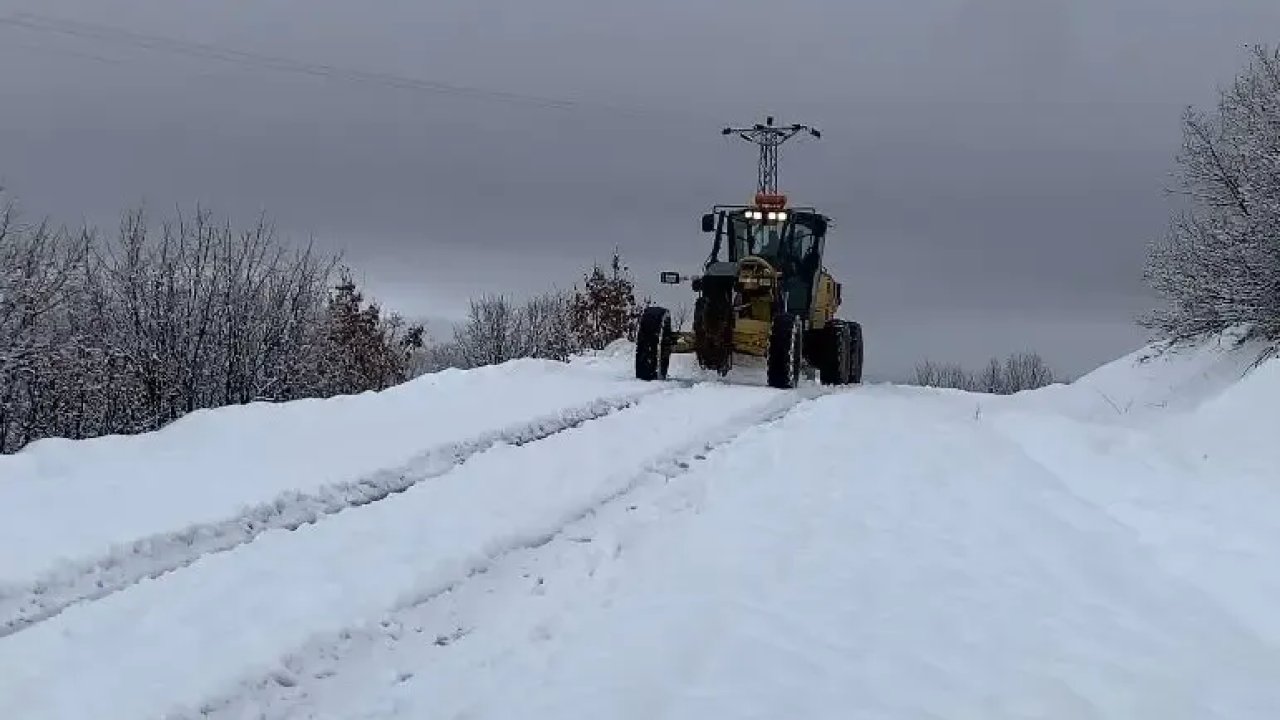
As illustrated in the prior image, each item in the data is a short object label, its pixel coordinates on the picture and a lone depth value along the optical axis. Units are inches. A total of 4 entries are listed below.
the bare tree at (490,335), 2383.1
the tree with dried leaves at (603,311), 2015.3
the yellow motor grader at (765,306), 641.6
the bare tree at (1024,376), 3690.9
